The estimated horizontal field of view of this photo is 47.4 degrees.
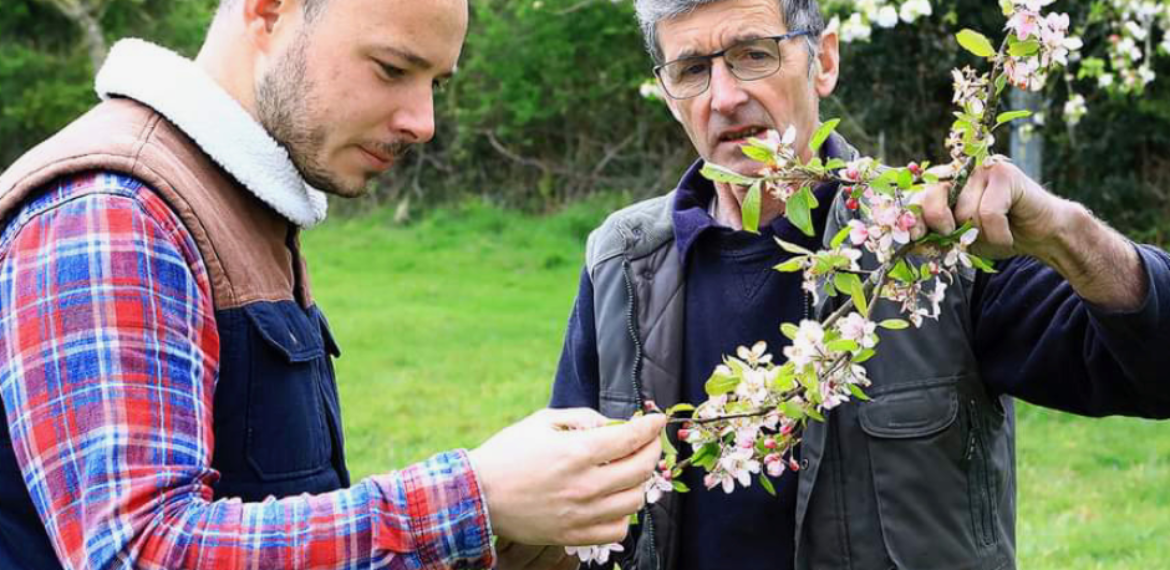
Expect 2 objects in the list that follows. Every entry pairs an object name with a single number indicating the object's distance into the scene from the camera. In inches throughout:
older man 102.2
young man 73.3
